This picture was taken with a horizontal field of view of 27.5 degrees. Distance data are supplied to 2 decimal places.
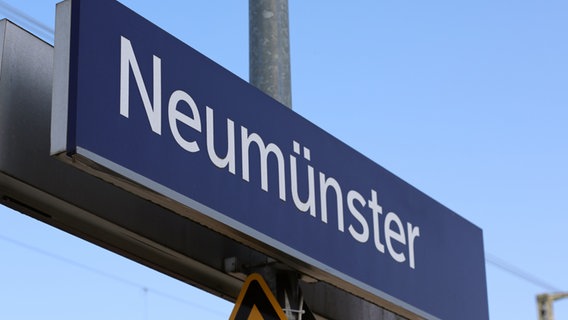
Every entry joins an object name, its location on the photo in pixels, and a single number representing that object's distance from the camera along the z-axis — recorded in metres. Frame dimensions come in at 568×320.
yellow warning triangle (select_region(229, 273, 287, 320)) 4.79
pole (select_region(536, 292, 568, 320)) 28.62
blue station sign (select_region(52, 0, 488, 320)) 4.04
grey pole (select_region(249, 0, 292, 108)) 5.85
